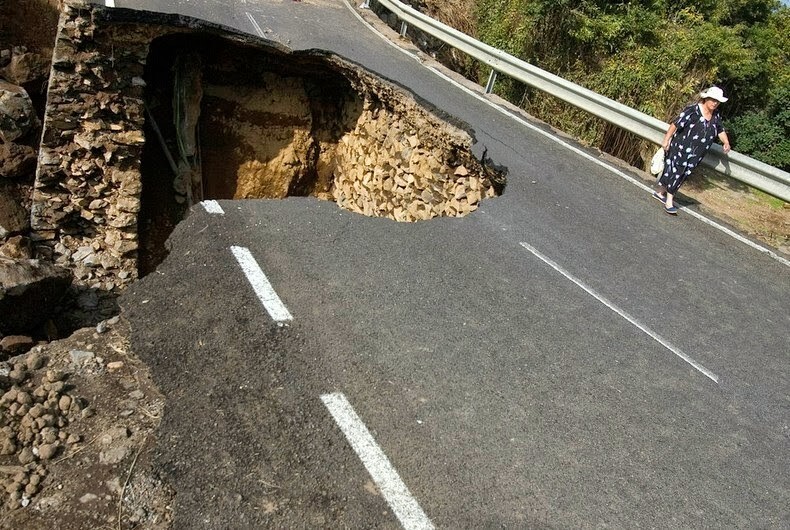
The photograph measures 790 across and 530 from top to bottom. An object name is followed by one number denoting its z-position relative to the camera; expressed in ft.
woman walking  25.09
